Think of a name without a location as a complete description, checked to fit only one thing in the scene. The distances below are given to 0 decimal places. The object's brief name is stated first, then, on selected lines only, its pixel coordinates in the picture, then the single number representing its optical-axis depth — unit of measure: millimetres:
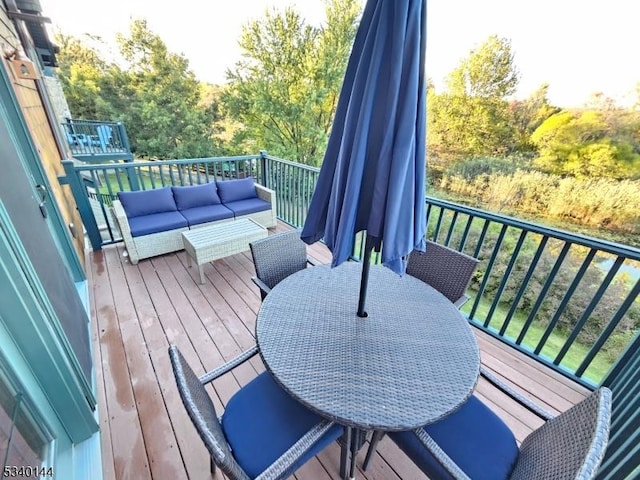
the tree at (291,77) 10906
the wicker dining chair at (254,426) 855
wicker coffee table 2988
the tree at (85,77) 14625
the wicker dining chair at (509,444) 794
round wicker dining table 1012
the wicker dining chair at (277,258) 1877
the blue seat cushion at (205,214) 3613
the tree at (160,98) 14359
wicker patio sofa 3277
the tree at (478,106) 12156
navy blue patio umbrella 949
